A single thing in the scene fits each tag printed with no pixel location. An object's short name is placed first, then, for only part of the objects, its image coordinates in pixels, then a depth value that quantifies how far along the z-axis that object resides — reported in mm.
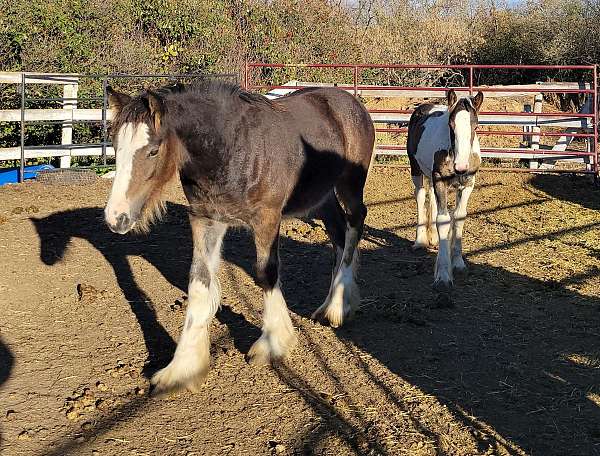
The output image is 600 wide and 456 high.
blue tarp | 11344
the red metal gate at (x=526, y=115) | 12219
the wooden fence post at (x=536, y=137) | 13219
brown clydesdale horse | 4059
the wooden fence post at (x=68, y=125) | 12716
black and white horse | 6621
